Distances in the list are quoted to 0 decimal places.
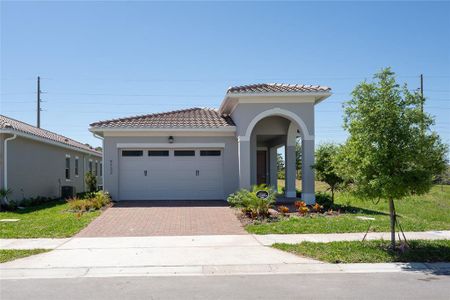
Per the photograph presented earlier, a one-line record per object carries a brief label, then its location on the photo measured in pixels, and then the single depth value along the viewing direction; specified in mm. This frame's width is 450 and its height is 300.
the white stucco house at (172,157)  19906
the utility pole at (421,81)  40281
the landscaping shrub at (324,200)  17794
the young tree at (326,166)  17438
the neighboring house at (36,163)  19312
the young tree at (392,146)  9695
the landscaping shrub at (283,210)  15289
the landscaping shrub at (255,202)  14617
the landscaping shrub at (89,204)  17078
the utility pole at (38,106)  44781
